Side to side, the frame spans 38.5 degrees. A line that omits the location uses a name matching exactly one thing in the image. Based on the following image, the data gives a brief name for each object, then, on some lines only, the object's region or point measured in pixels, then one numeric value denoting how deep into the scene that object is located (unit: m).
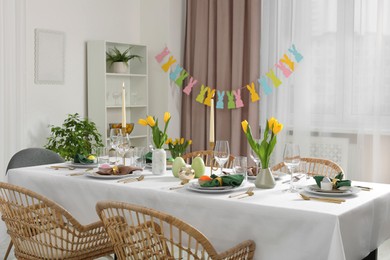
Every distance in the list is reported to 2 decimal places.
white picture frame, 4.86
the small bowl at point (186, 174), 2.82
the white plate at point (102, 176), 2.88
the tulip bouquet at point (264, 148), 2.62
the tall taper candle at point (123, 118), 3.20
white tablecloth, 2.15
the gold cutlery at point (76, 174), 3.03
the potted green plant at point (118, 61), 5.38
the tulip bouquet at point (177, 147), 3.21
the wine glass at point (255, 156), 2.77
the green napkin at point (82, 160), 3.34
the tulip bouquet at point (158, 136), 3.05
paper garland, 5.05
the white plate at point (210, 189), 2.50
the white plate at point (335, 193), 2.40
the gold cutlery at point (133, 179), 2.82
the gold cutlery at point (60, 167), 3.27
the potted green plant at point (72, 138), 4.77
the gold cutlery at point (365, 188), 2.58
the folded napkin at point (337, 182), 2.50
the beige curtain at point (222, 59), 5.27
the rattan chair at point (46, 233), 2.44
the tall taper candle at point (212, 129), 2.76
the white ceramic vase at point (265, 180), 2.62
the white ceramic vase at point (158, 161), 3.04
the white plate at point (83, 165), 3.29
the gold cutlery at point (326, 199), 2.31
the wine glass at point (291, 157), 2.50
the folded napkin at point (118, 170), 2.95
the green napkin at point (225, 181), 2.54
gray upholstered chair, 3.64
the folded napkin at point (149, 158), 3.32
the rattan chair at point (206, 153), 3.92
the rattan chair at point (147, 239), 1.99
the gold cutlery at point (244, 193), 2.44
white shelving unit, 5.22
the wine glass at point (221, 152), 2.72
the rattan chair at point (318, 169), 3.34
